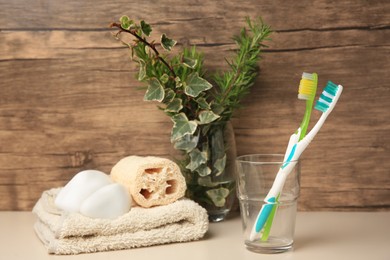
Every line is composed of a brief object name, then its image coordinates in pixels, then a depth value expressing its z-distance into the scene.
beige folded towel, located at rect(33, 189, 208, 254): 0.89
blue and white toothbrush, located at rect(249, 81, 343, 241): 0.89
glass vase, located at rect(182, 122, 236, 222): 0.99
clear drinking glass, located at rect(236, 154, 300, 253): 0.89
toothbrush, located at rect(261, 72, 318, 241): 0.91
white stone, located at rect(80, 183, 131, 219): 0.90
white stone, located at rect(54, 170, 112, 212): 0.92
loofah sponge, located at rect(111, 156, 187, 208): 0.93
